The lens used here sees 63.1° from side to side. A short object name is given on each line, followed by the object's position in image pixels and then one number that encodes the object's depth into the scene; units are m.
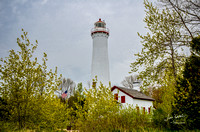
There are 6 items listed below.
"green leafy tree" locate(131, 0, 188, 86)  11.45
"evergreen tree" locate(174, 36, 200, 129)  7.85
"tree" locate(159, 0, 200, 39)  9.79
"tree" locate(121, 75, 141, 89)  45.14
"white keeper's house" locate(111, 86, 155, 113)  24.50
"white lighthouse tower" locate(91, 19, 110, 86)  24.69
